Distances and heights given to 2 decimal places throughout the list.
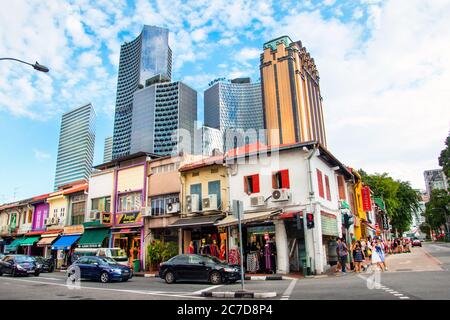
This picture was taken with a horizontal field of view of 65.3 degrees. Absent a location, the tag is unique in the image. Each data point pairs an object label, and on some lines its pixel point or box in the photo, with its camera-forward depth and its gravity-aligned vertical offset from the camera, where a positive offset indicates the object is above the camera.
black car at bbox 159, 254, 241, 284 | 15.47 -0.88
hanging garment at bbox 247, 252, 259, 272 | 20.53 -0.79
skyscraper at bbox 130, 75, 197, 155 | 143.12 +55.07
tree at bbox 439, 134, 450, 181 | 35.75 +8.45
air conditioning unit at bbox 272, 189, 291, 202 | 20.70 +3.03
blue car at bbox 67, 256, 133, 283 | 17.55 -0.82
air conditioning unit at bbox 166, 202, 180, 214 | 25.44 +3.07
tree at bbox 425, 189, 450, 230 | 63.81 +6.49
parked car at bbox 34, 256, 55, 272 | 27.83 -0.70
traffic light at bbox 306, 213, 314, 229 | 17.77 +1.25
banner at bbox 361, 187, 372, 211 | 35.62 +4.51
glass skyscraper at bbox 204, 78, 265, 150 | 158.12 +65.18
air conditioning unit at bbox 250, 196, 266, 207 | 21.59 +2.81
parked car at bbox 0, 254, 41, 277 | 21.78 -0.60
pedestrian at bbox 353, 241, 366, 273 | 18.92 -0.64
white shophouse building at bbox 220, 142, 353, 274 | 20.16 +2.71
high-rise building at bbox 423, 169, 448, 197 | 148.25 +26.01
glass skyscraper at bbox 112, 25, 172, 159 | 166.88 +91.73
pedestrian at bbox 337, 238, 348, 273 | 19.19 -0.43
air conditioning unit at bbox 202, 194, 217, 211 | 23.67 +3.10
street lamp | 12.15 +6.38
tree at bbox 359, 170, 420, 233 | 52.91 +7.07
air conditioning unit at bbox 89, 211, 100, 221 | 29.88 +3.16
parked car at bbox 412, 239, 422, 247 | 58.72 -0.06
